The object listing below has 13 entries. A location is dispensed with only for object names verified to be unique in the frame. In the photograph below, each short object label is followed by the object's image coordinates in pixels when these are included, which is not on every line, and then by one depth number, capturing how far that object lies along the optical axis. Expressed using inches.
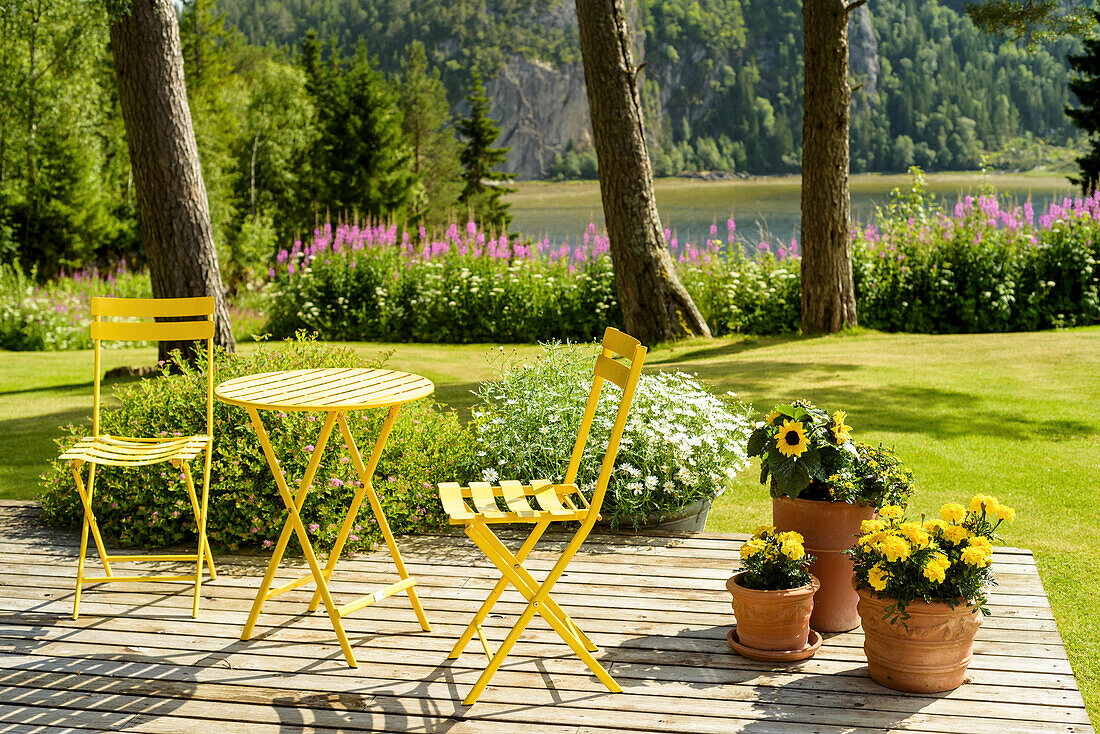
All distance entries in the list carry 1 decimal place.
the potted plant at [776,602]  107.1
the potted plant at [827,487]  112.9
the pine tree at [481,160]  1419.8
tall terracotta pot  114.1
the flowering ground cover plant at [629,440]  157.6
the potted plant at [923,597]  98.0
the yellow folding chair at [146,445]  126.3
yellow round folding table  109.2
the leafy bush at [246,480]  149.5
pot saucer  108.3
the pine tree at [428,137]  1633.9
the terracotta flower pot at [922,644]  98.3
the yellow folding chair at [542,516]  99.7
